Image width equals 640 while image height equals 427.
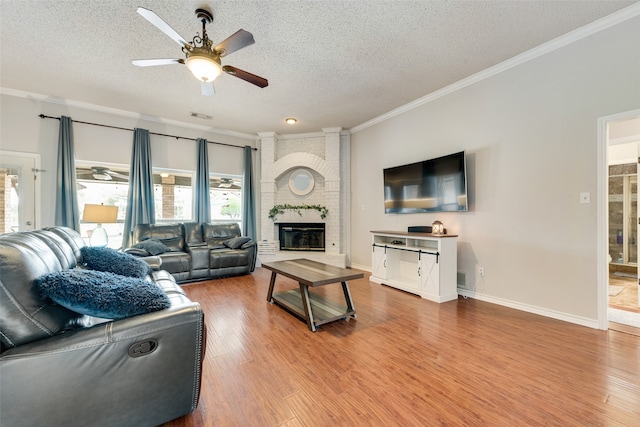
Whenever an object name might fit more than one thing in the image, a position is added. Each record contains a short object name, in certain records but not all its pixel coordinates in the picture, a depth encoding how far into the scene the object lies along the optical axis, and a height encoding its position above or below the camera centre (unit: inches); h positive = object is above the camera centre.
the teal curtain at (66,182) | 164.9 +20.0
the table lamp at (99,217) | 147.9 -1.8
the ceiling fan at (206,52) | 84.0 +55.1
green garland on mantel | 223.0 +3.6
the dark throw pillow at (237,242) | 190.1 -20.5
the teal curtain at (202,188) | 211.2 +20.3
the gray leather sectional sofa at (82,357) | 40.9 -24.7
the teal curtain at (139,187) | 184.2 +18.7
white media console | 133.6 -28.8
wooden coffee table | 101.2 -36.1
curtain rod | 163.2 +60.0
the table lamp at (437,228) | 143.6 -8.4
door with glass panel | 153.6 +14.0
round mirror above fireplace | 234.8 +27.9
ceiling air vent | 191.7 +71.7
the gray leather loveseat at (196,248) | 165.8 -23.6
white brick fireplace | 220.1 +25.5
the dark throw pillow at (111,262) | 84.5 -15.8
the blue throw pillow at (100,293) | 44.7 -14.6
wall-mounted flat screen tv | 139.2 +15.8
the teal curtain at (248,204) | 231.5 +8.2
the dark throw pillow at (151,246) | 163.0 -20.3
